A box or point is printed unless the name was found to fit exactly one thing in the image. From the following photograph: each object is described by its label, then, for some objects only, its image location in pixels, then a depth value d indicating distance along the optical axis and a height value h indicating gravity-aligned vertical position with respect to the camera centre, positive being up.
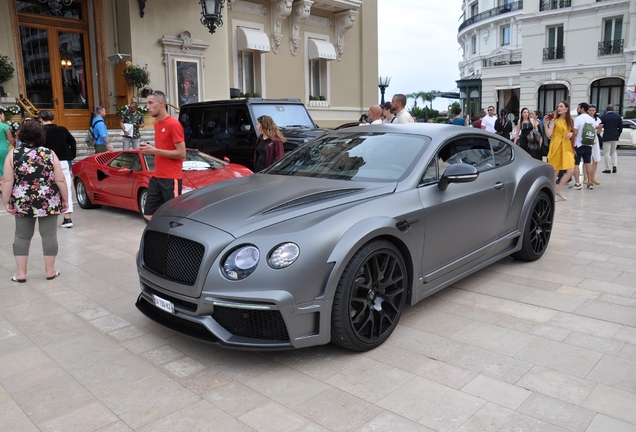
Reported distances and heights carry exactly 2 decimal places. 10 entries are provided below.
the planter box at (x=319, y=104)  21.91 +1.18
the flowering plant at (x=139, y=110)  14.25 +0.74
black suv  10.84 +0.21
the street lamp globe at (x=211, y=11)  14.62 +3.34
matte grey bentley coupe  3.33 -0.72
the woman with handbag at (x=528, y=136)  11.46 -0.15
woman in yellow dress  9.99 -0.23
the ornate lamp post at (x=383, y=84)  22.03 +1.94
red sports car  8.62 -0.62
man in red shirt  5.66 -0.21
